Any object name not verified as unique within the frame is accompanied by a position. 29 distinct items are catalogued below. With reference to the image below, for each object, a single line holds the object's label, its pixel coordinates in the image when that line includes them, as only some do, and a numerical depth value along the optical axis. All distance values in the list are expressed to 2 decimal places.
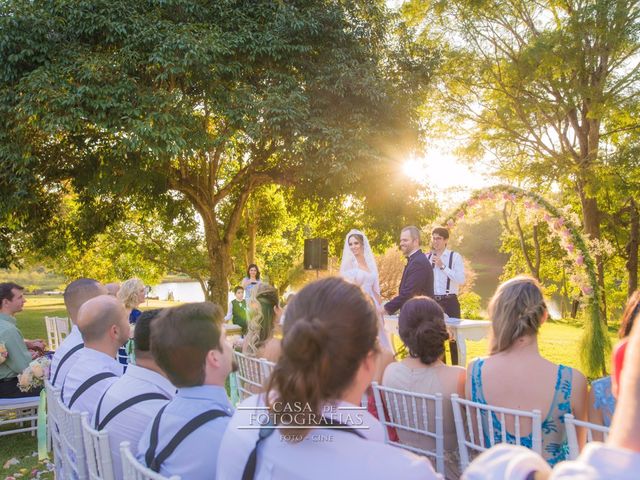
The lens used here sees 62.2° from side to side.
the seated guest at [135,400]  2.52
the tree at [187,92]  10.27
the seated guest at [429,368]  3.00
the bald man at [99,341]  3.35
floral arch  7.65
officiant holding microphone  7.24
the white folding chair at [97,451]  2.08
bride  6.97
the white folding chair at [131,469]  1.64
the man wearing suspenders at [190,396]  1.99
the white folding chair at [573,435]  2.03
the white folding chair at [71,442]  2.47
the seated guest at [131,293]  6.57
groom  6.50
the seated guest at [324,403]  1.24
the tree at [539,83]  15.39
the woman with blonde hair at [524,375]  2.60
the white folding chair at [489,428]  2.28
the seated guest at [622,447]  0.70
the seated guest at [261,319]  5.08
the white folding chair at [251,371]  3.55
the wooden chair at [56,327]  7.56
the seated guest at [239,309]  10.78
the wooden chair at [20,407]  5.29
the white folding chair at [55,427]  2.96
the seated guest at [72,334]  3.85
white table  6.62
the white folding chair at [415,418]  2.82
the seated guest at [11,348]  5.24
